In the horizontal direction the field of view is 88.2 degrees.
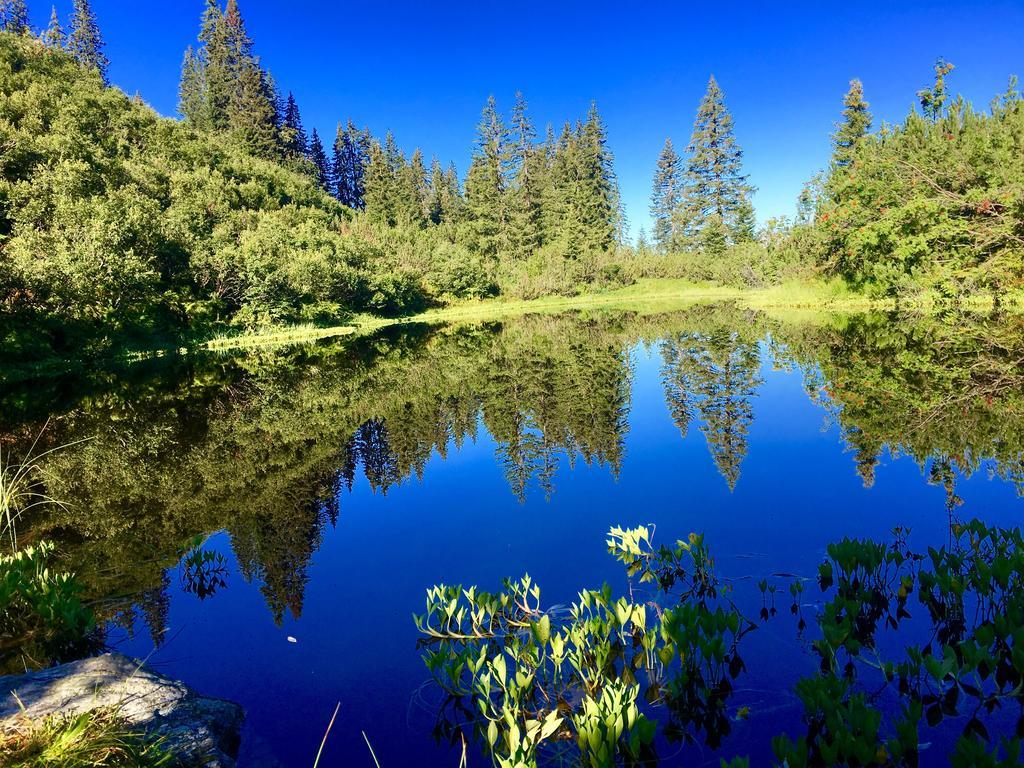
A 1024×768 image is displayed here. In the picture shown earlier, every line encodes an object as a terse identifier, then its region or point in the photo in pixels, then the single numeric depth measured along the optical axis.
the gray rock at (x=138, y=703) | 3.26
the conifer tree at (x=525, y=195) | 75.94
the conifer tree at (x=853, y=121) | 50.34
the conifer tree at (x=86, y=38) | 88.19
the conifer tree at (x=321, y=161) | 90.51
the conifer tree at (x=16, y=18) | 74.19
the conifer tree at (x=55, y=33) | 81.16
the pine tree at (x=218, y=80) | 78.69
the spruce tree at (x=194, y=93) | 79.75
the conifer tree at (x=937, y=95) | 30.52
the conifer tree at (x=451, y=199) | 87.50
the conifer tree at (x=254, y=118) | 73.38
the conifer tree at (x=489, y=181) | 78.56
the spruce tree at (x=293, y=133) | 78.69
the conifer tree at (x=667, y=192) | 91.19
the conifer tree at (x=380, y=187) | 78.62
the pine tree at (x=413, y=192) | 79.19
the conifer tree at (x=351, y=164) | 95.12
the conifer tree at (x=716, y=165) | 73.19
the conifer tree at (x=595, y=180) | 76.50
